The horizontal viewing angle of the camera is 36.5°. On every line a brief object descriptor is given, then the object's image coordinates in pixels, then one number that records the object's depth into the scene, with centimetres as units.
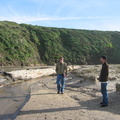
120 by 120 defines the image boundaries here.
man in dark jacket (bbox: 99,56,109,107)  716
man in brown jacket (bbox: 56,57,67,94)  990
